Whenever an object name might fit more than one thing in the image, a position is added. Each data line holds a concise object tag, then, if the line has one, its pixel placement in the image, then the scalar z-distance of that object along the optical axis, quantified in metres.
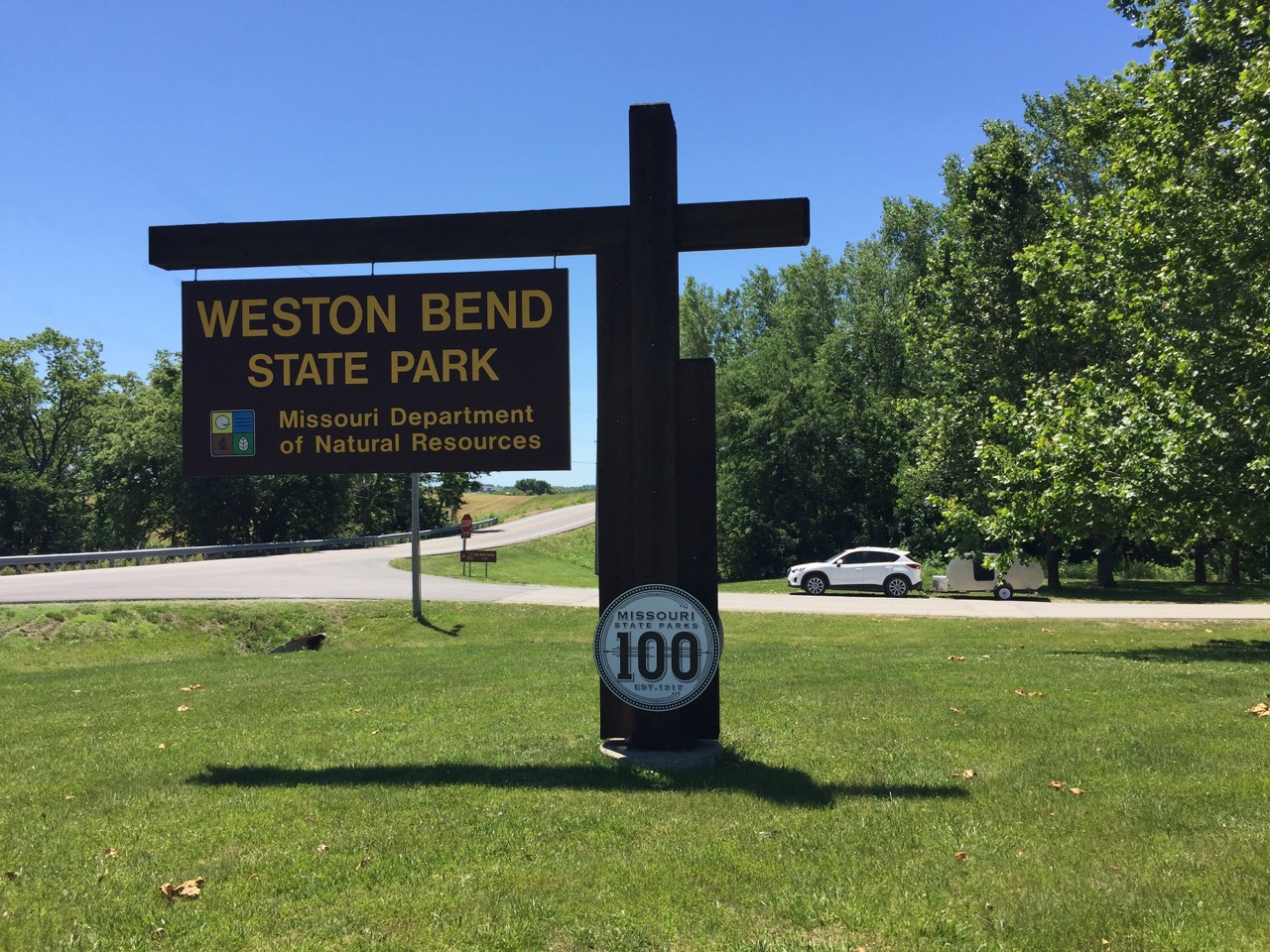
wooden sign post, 7.30
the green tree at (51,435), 61.00
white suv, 30.38
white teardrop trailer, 29.86
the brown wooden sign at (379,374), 7.80
